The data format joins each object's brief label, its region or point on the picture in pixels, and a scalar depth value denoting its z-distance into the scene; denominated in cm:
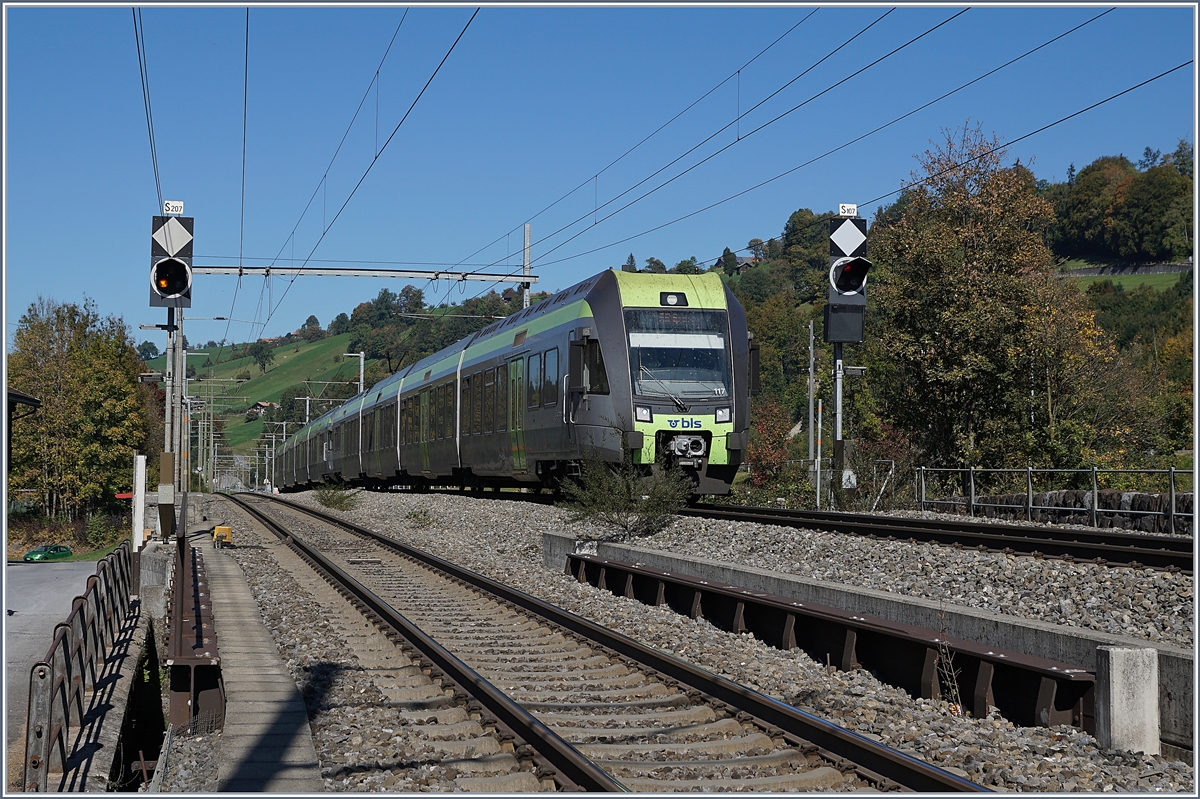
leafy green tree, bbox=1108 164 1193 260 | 11906
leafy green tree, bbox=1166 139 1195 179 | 13191
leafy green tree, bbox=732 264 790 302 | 16900
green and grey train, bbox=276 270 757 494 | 1850
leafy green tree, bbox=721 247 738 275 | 16495
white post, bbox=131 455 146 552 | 1889
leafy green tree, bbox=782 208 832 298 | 15262
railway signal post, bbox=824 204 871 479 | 1805
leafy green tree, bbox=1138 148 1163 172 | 16032
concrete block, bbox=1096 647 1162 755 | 650
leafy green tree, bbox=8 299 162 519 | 6762
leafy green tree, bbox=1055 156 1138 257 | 12850
